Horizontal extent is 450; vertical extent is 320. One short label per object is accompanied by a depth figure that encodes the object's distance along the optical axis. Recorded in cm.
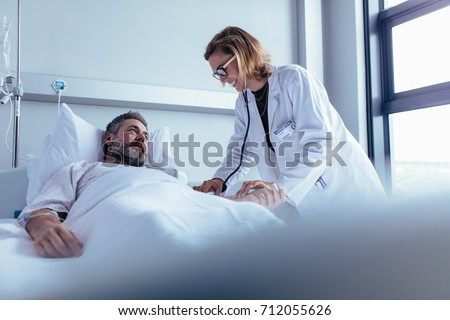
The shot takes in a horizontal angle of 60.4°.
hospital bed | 36
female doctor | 146
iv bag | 210
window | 260
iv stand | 197
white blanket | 48
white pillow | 171
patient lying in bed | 63
